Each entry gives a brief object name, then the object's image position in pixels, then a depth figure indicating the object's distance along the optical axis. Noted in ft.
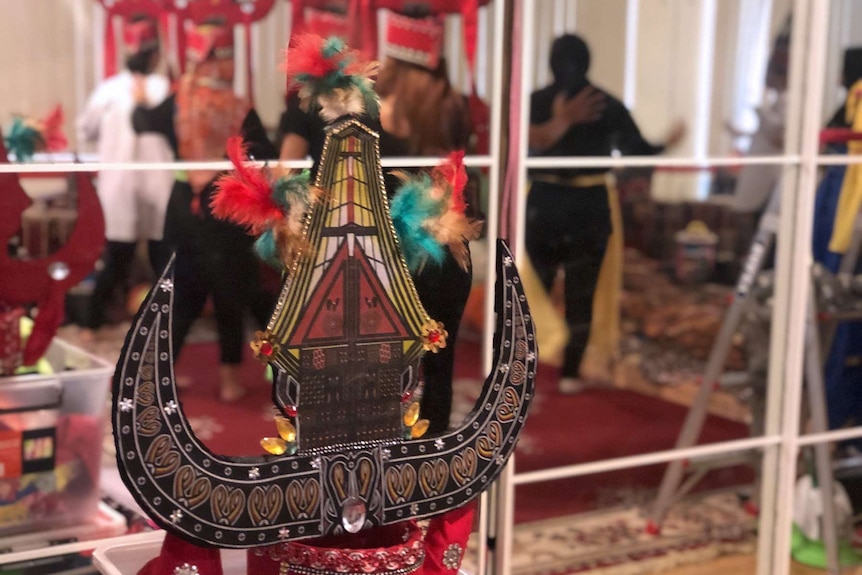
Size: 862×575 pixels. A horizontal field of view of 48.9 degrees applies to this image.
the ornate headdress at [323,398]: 3.11
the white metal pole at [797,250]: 6.10
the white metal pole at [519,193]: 5.04
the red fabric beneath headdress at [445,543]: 3.68
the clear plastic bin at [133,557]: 3.82
